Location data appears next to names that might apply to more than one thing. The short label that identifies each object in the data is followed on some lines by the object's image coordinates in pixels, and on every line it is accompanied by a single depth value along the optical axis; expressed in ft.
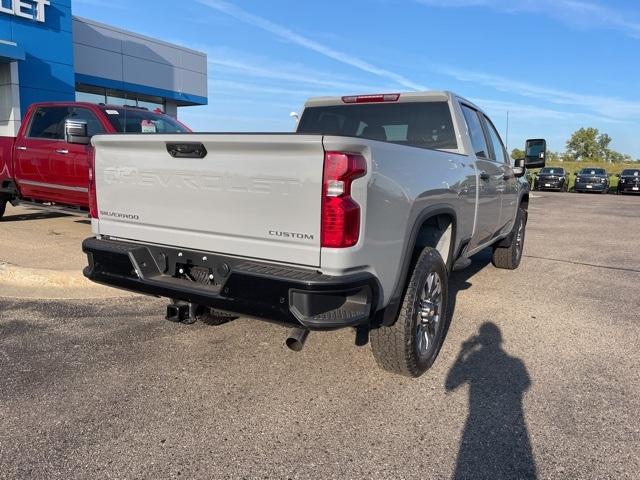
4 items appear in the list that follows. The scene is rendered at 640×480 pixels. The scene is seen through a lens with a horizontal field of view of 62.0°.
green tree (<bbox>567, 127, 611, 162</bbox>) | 324.60
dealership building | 51.61
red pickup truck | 25.17
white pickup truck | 8.84
